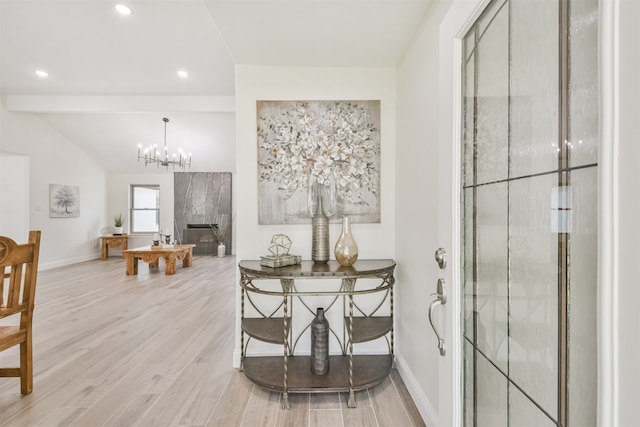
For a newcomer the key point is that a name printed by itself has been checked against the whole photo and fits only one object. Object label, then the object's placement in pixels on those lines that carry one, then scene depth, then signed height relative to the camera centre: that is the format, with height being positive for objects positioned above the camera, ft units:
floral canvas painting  8.06 +1.46
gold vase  7.04 -0.74
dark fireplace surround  28.55 +1.16
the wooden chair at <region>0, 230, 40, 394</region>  6.07 -1.78
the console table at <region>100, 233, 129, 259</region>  25.41 -2.37
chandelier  21.91 +4.37
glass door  2.06 +0.02
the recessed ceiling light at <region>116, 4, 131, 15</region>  9.25 +5.89
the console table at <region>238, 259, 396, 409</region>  6.46 -2.56
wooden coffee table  19.39 -2.66
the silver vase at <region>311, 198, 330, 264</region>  7.34 -0.52
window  28.91 +0.34
